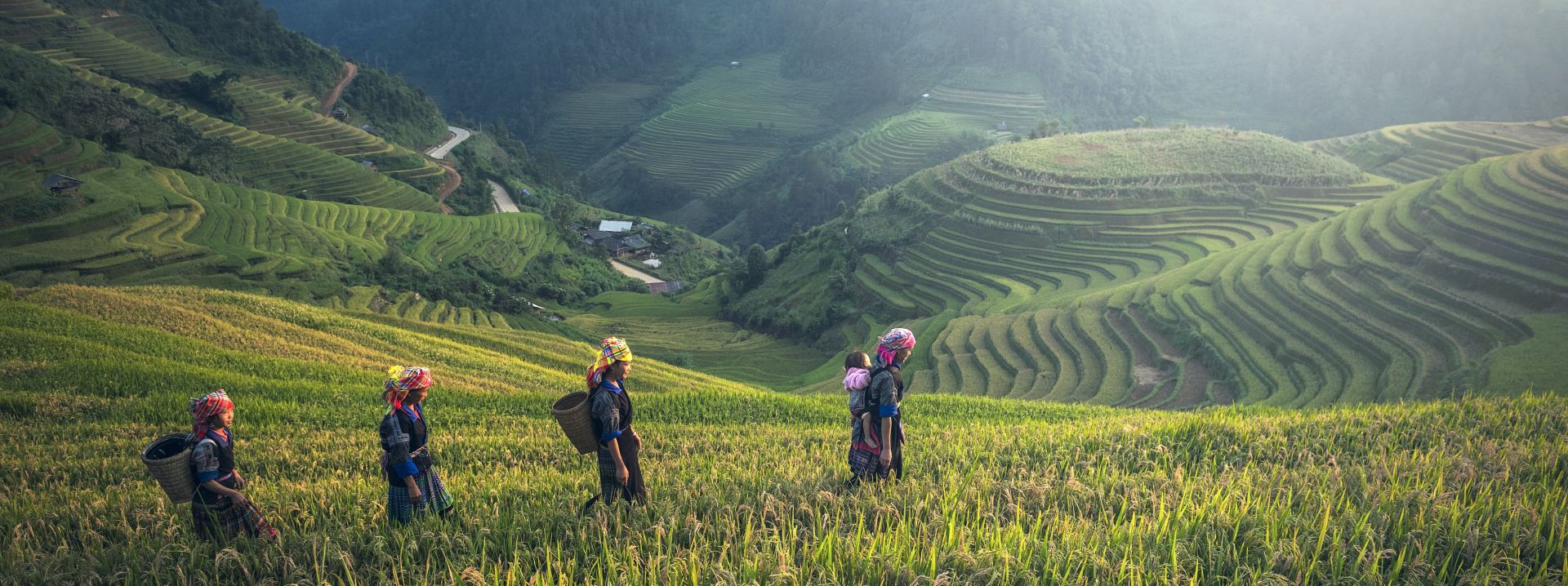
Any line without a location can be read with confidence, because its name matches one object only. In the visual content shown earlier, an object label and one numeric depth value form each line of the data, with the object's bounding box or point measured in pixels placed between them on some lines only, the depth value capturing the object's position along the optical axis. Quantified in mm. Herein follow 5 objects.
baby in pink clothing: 6391
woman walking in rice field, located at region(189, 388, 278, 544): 5434
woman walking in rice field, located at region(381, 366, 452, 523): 5695
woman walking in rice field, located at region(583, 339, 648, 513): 5809
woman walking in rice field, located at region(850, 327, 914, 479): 6352
